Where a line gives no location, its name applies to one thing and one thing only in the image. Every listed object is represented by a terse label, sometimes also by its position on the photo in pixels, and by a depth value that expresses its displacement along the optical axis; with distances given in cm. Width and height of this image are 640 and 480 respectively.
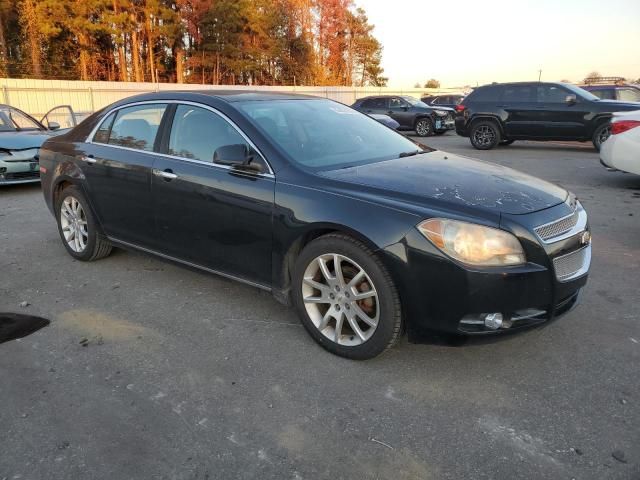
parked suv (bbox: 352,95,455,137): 1922
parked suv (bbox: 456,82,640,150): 1285
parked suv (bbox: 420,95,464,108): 2456
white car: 748
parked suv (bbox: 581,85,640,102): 1514
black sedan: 284
